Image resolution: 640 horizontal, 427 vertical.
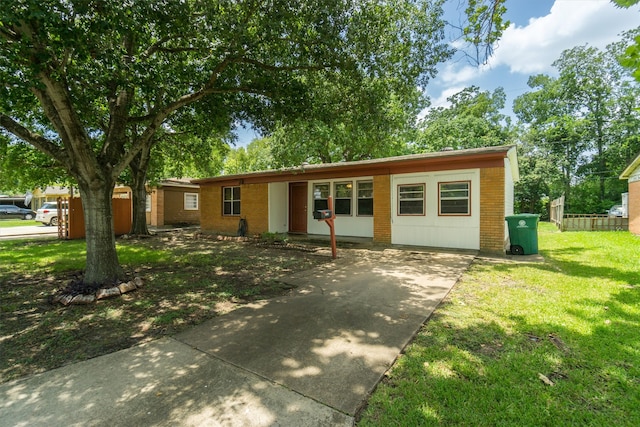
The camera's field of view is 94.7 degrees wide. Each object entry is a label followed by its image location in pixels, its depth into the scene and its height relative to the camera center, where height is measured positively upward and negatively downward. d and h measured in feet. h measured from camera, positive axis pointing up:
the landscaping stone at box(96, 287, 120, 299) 15.99 -4.60
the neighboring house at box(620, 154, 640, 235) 41.57 +1.48
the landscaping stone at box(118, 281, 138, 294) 16.92 -4.54
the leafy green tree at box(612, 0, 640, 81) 7.77 +4.21
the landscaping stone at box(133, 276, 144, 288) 17.99 -4.49
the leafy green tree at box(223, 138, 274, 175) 120.47 +20.77
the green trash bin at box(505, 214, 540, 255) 27.04 -2.32
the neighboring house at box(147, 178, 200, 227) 65.05 +1.17
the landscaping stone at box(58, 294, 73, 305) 15.15 -4.65
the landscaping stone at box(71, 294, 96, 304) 15.20 -4.68
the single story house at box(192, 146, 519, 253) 27.81 +1.25
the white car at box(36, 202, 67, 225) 65.16 -1.04
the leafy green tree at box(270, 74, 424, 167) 22.71 +8.26
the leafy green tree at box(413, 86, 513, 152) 81.41 +23.25
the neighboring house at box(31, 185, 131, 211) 74.84 +4.93
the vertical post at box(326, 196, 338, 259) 26.84 -2.32
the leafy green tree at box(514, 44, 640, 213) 89.51 +24.80
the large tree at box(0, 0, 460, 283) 12.77 +8.78
